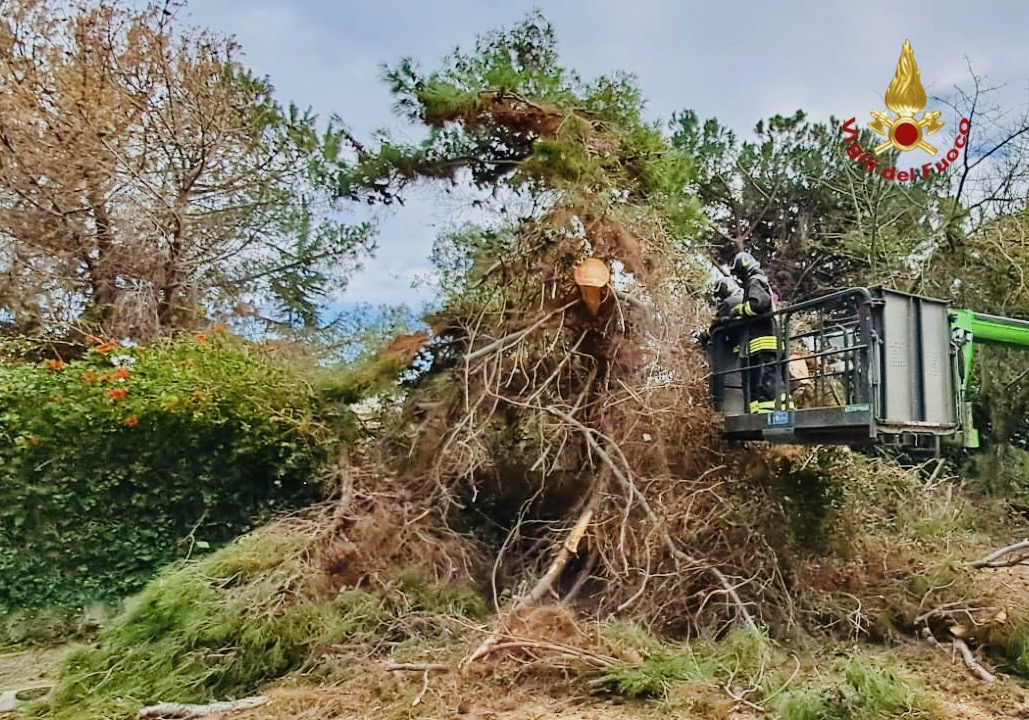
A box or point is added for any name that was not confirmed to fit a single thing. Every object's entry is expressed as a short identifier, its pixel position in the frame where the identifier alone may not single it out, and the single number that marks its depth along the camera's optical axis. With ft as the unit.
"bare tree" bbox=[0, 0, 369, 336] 30.22
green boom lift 15.76
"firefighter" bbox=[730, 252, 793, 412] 18.39
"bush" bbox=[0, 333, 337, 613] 22.03
